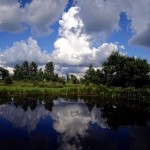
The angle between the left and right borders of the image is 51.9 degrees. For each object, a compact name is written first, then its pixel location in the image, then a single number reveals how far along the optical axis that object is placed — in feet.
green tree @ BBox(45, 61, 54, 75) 270.46
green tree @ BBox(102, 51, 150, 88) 120.93
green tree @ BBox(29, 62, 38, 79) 262.75
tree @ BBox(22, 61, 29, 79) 241.64
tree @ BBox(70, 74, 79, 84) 200.60
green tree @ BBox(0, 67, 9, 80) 201.62
